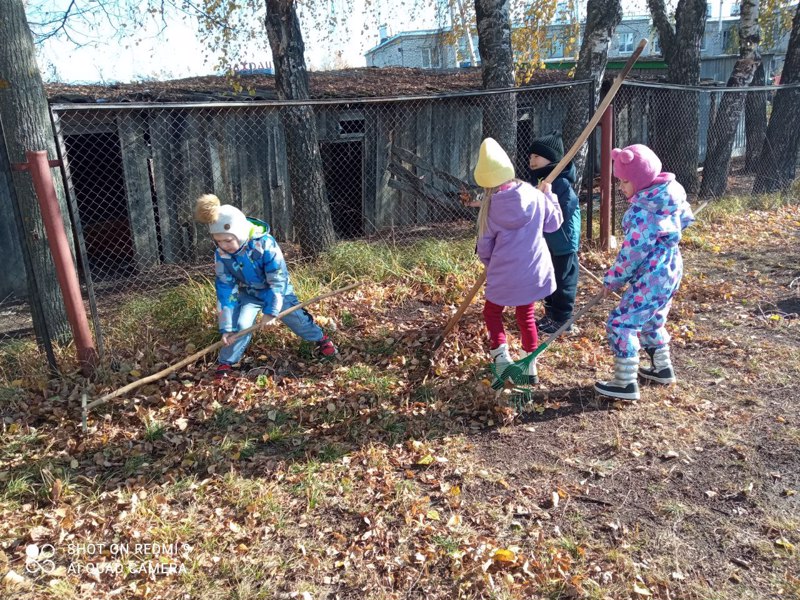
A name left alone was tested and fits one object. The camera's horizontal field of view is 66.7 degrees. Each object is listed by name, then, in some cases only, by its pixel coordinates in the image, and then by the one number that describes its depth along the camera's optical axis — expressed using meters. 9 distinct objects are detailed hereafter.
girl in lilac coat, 3.78
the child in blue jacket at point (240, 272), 4.17
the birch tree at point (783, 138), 10.30
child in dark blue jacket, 4.64
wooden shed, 8.66
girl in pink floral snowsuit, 3.74
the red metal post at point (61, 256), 4.06
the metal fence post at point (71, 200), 4.15
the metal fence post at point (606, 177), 6.74
